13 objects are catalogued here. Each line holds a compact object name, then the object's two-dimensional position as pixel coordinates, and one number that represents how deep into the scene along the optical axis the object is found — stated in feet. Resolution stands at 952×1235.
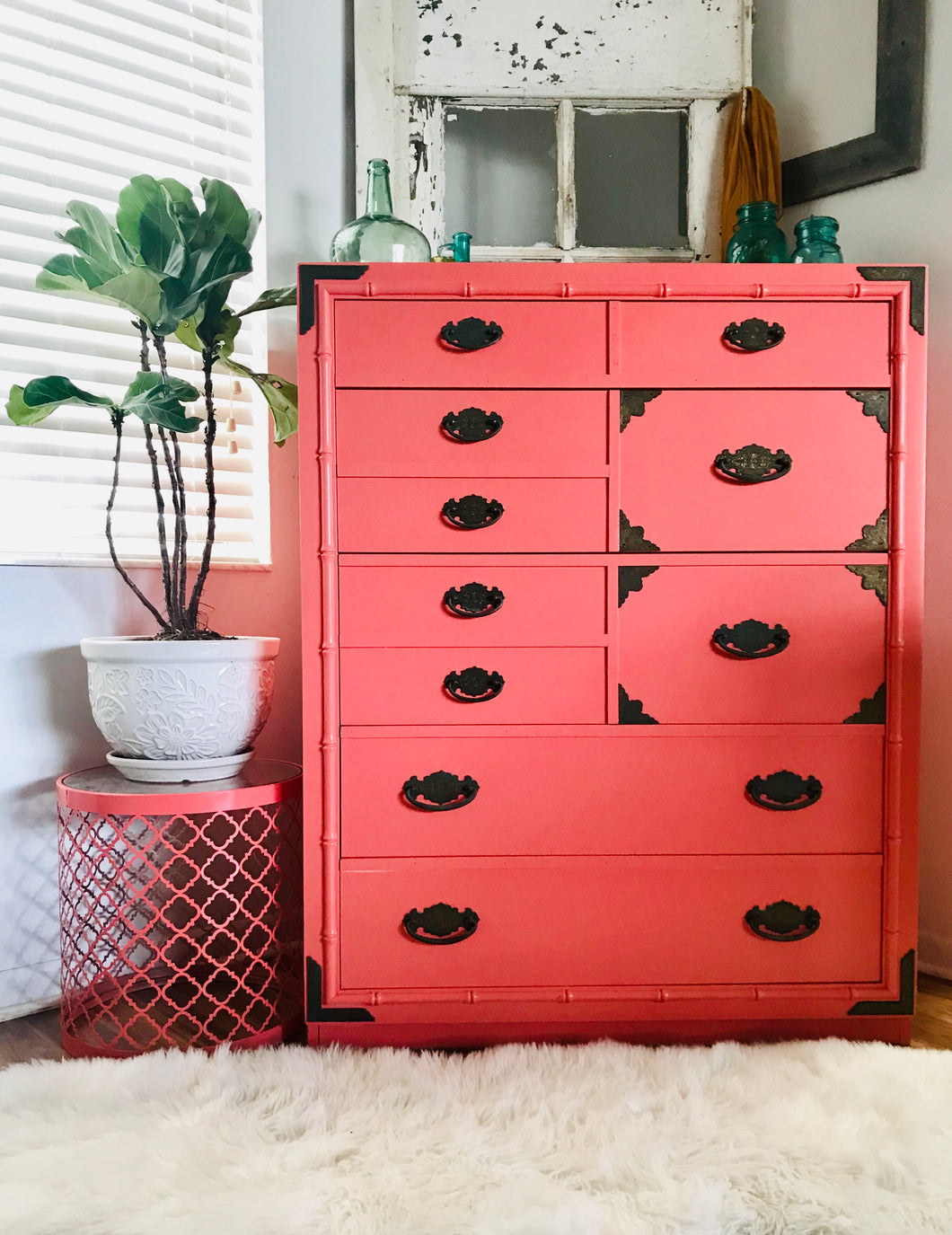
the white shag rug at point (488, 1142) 3.06
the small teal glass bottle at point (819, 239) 4.80
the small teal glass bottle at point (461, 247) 4.94
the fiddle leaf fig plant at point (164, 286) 4.33
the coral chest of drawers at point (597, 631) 4.41
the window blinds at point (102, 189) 5.03
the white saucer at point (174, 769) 4.57
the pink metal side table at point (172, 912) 4.42
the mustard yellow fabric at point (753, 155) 5.88
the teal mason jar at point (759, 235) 4.99
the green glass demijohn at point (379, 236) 5.16
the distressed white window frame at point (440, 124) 5.90
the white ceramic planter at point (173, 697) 4.43
